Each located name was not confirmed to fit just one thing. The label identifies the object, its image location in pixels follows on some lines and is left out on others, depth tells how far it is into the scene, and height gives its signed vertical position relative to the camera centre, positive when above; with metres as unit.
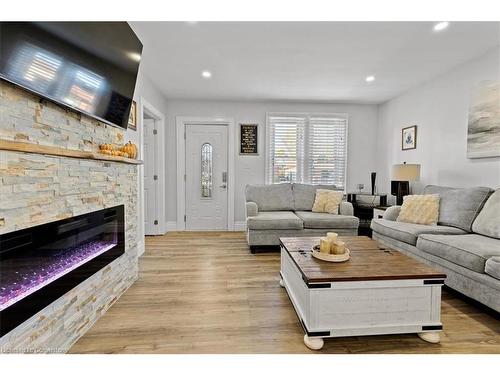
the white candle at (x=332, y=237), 1.98 -0.46
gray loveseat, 3.62 -0.61
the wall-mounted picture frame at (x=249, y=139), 4.93 +0.69
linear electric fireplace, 1.25 -0.54
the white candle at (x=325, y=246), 1.96 -0.52
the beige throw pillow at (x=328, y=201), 4.08 -0.40
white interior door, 4.43 +0.17
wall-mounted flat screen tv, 1.21 +0.65
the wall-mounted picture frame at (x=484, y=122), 2.74 +0.62
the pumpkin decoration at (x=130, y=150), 2.45 +0.23
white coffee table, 1.64 -0.81
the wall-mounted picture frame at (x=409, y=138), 4.06 +0.63
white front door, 4.90 -0.04
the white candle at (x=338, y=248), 1.95 -0.54
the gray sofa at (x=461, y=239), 1.97 -0.57
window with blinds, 4.97 +0.55
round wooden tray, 1.90 -0.59
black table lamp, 3.61 -0.01
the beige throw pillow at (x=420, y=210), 3.02 -0.39
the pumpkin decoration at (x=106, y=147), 2.10 +0.22
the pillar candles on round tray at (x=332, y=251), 1.91 -0.56
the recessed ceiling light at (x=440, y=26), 2.30 +1.36
